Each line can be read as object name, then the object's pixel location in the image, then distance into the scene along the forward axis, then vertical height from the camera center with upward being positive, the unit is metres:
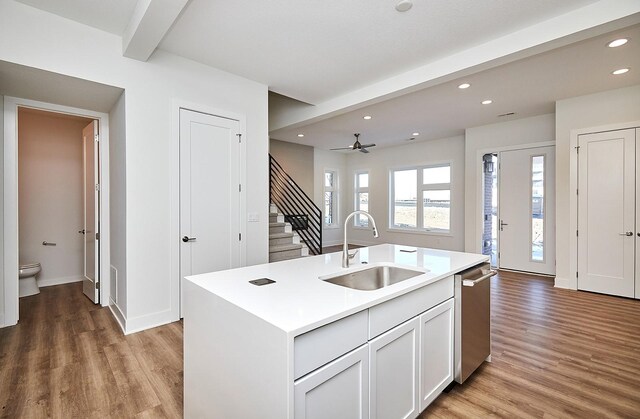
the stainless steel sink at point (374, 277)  2.00 -0.49
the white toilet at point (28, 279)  4.09 -0.97
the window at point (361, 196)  9.08 +0.34
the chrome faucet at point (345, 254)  2.00 -0.32
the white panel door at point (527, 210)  5.29 -0.07
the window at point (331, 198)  8.95 +0.27
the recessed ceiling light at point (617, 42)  2.92 +1.60
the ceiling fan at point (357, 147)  6.33 +1.27
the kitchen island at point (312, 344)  1.13 -0.62
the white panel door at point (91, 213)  3.81 -0.07
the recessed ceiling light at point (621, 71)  3.54 +1.60
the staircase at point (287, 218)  5.18 -0.24
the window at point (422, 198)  7.43 +0.22
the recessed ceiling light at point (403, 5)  2.42 +1.64
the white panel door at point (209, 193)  3.38 +0.17
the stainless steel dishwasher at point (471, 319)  2.08 -0.82
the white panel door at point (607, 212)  4.11 -0.08
